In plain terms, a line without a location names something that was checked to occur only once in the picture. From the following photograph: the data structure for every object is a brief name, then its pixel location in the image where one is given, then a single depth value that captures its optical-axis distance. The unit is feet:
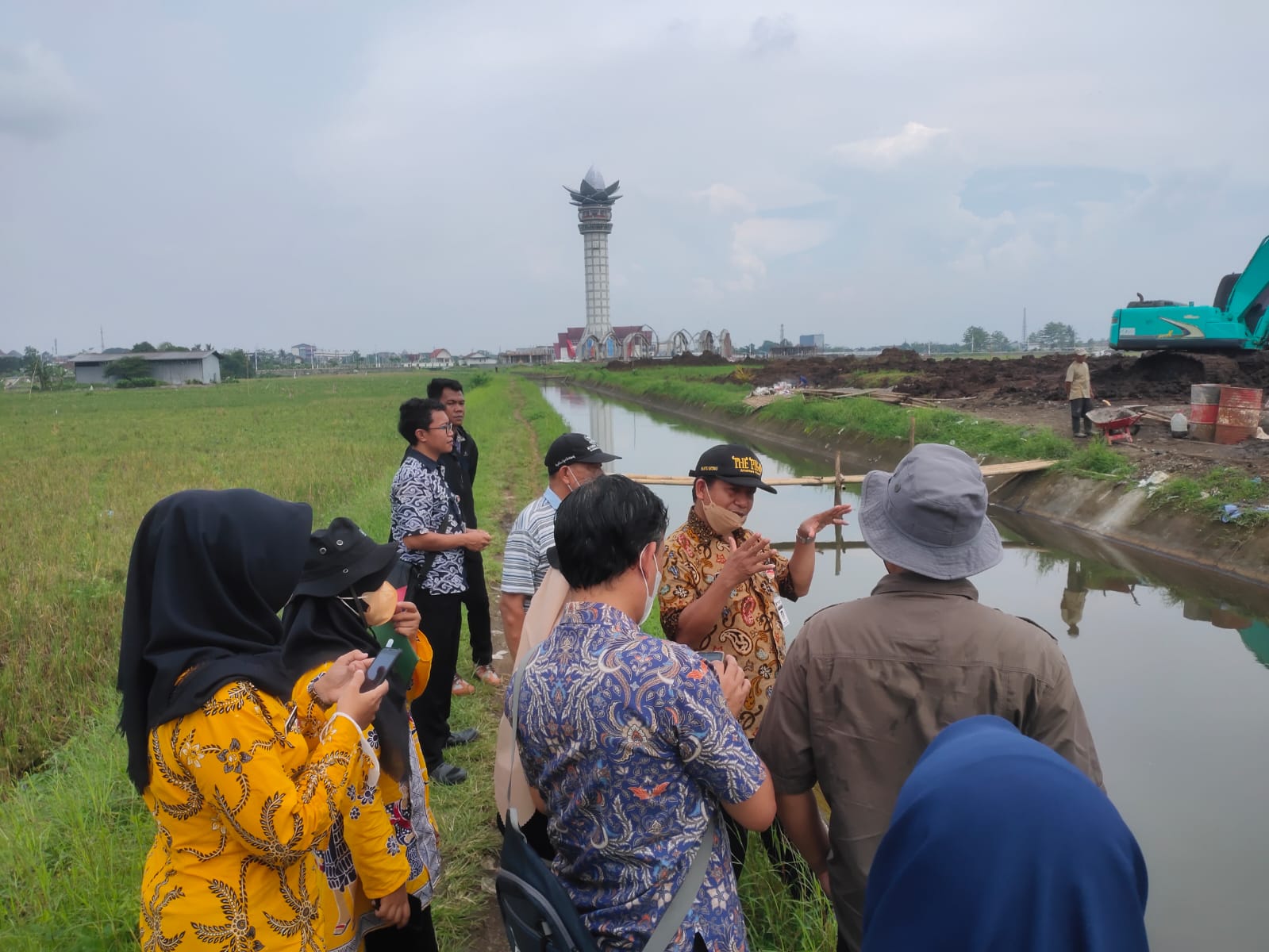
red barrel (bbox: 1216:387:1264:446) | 36.01
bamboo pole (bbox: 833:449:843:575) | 33.81
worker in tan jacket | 41.34
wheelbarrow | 39.70
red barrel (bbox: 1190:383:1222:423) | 37.78
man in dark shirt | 15.11
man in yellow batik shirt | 8.69
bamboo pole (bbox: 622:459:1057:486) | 36.09
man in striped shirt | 10.82
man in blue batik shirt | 4.71
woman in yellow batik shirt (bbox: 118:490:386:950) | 4.79
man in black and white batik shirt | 12.35
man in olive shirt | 4.98
